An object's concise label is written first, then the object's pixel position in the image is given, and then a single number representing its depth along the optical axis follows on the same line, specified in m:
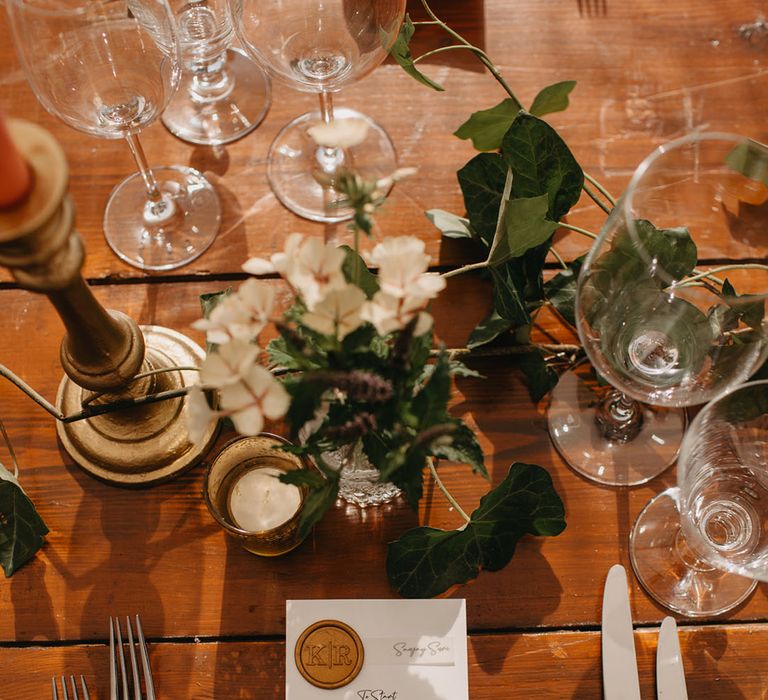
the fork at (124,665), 0.84
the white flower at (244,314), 0.60
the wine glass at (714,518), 0.79
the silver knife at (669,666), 0.83
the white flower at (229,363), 0.56
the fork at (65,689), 0.84
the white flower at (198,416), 0.57
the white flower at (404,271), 0.59
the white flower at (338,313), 0.58
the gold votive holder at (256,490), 0.86
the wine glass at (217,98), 1.08
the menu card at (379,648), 0.83
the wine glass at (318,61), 0.92
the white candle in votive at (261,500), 0.87
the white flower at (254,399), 0.57
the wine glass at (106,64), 0.82
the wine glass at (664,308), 0.76
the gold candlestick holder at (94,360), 0.54
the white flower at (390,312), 0.59
